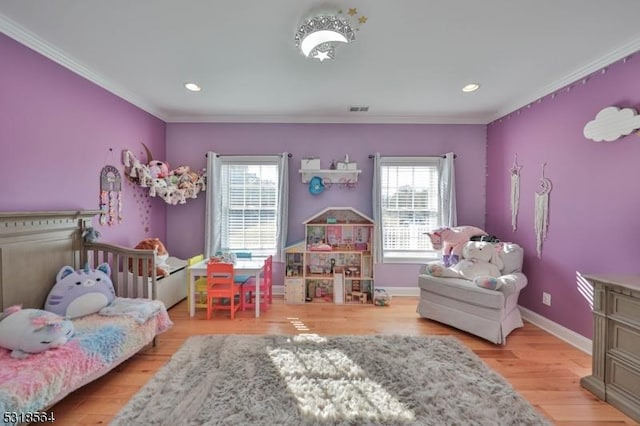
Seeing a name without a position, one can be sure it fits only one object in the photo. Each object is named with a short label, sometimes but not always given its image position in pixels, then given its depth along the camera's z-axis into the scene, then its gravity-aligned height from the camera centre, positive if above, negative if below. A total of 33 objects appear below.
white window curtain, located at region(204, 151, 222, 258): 3.68 +0.05
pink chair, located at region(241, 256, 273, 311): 3.33 -1.00
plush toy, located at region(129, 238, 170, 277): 3.02 -0.48
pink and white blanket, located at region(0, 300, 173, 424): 1.32 -0.89
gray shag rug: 1.59 -1.21
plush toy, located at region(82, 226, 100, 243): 2.42 -0.23
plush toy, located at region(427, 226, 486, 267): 3.24 -0.31
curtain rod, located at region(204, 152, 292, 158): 3.77 +0.81
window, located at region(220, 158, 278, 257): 3.83 +0.07
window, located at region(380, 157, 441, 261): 3.82 +0.08
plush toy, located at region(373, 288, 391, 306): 3.44 -1.10
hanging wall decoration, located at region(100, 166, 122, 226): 2.75 +0.16
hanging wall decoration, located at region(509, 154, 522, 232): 3.17 +0.29
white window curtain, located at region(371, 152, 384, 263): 3.67 +0.10
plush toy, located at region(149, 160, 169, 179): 3.31 +0.54
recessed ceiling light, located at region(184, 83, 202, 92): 2.77 +1.33
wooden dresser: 1.64 -0.82
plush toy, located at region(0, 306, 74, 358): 1.54 -0.73
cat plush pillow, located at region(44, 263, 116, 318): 2.02 -0.66
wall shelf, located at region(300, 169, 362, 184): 3.74 +0.53
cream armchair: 2.48 -0.88
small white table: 3.01 -0.70
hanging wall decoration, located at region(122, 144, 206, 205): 3.08 +0.42
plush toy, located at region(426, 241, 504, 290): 2.85 -0.55
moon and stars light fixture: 1.71 +1.20
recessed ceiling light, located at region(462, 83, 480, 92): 2.76 +1.36
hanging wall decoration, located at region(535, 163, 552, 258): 2.76 +0.05
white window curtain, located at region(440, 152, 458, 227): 3.65 +0.32
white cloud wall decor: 2.03 +0.75
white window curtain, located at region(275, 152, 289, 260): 3.70 +0.11
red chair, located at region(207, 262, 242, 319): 2.93 -0.81
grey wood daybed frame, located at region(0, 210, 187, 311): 1.88 -0.39
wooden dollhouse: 3.52 -0.66
